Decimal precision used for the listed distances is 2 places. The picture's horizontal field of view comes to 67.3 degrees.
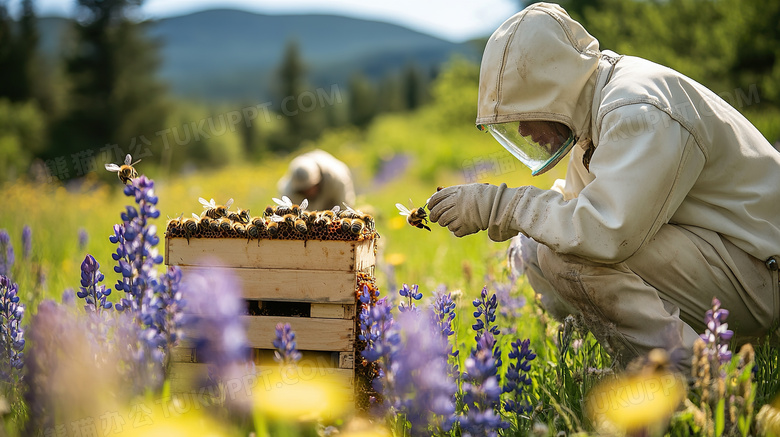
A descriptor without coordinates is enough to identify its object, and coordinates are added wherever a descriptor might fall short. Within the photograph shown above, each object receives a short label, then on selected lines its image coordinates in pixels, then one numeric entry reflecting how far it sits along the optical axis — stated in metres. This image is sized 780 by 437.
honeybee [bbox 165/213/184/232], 2.25
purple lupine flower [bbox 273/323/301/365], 1.66
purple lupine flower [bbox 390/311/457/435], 1.49
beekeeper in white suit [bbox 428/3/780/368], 2.14
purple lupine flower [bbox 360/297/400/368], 1.70
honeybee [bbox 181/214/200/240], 2.22
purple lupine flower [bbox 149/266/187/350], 1.68
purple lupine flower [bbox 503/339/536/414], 2.07
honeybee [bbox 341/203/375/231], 2.33
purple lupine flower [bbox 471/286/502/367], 2.22
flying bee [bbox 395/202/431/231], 2.46
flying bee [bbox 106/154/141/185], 2.01
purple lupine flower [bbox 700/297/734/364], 1.63
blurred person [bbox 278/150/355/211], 6.88
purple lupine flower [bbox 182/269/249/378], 1.22
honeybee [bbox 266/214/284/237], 2.19
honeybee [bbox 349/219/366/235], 2.14
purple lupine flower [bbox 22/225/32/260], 3.86
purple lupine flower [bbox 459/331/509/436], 1.61
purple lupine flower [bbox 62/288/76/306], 2.80
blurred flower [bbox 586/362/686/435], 1.40
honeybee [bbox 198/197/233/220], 2.34
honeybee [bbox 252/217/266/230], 2.20
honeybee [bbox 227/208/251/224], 2.31
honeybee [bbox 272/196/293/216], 2.33
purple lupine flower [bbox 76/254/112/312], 2.10
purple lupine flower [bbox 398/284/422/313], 2.24
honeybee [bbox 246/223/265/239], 2.19
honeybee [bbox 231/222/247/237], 2.20
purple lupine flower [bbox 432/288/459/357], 2.22
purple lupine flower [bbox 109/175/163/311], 1.78
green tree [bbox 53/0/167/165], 38.97
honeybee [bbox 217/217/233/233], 2.21
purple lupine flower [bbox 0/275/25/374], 2.18
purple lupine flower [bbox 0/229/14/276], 3.22
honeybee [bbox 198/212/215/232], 2.24
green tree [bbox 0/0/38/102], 41.34
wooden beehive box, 2.19
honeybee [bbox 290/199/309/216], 2.32
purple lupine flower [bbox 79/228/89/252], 4.39
